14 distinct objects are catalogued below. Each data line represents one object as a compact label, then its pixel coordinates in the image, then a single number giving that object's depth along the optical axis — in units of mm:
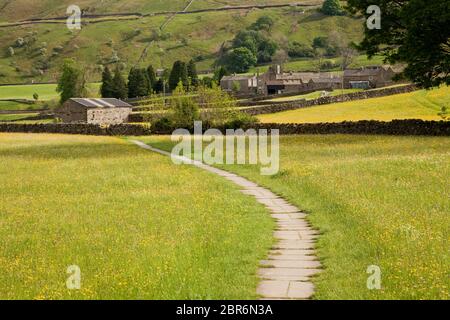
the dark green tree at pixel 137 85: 157500
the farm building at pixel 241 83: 166375
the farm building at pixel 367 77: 146625
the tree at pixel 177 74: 162125
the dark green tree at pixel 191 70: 167825
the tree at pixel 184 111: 84438
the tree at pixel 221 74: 182600
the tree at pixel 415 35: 44062
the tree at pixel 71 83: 167875
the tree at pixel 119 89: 156000
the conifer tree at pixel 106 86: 156500
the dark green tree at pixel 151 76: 165625
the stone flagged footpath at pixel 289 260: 12791
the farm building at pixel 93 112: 124375
